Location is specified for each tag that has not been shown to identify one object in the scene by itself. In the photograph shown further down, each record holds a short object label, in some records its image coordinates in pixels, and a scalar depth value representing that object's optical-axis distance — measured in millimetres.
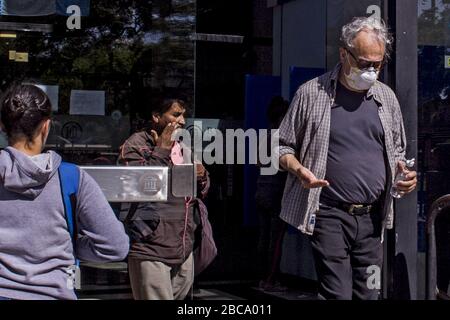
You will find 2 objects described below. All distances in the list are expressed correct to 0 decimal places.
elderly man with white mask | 4676
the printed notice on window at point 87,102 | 5496
